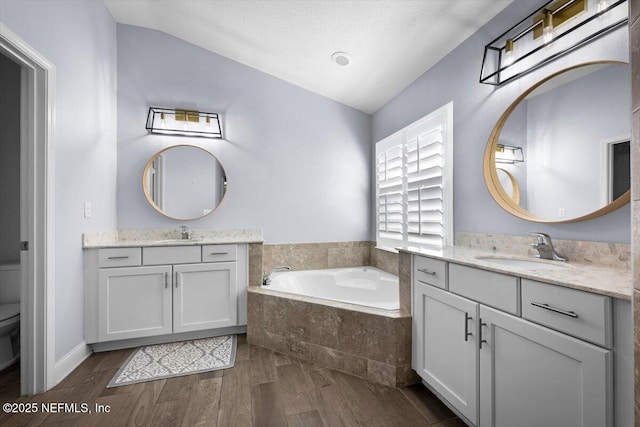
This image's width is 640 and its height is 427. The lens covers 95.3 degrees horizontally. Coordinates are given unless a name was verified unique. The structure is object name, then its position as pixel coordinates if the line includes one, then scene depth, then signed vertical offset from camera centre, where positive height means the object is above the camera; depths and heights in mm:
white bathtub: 2721 -686
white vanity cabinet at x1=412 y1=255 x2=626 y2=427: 883 -541
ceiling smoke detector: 2459 +1334
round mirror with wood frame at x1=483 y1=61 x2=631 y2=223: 1294 +297
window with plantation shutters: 2242 +253
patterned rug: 1902 -1049
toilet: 1915 -661
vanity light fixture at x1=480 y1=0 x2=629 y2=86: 1268 +896
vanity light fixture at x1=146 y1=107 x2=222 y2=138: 2760 +884
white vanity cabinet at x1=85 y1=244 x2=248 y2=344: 2215 -612
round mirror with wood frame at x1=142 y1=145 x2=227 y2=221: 2785 +312
